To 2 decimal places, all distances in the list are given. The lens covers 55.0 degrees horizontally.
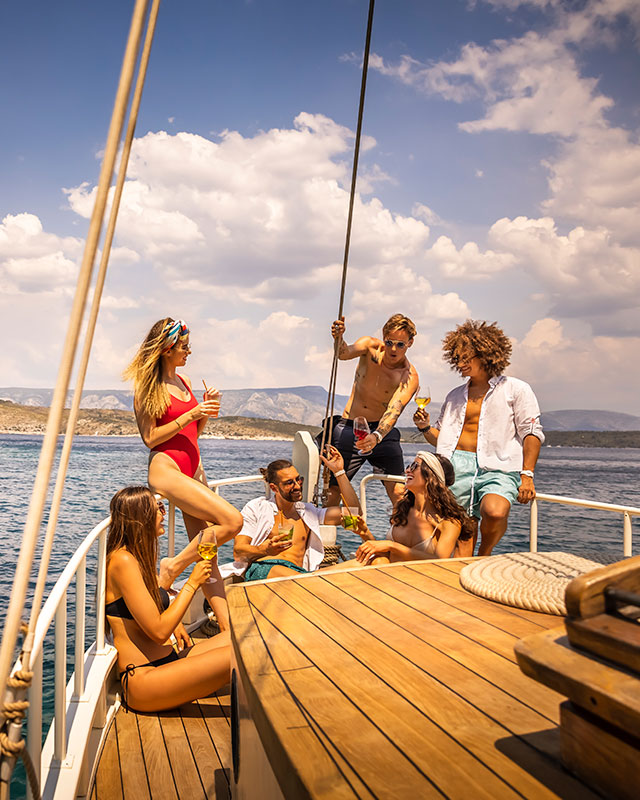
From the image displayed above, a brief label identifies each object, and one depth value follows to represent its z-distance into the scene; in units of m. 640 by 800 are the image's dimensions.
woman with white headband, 3.05
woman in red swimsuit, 3.02
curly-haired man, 3.41
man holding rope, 4.25
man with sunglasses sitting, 3.37
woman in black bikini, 2.38
